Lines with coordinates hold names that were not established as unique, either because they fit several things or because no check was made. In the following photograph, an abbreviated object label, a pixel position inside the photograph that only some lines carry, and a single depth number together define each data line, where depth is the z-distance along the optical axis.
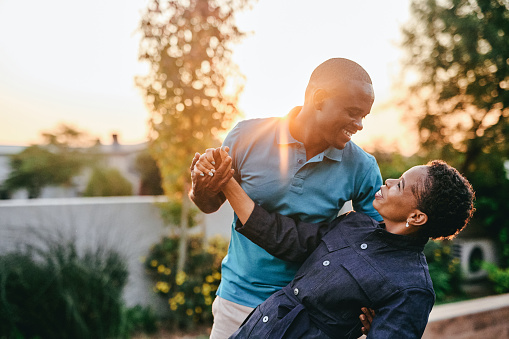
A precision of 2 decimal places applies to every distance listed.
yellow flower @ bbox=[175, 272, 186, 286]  5.48
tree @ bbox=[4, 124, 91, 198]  26.69
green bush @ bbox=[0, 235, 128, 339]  3.71
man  1.73
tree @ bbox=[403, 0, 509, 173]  8.95
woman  1.42
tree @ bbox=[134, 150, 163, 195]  18.56
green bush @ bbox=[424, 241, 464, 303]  8.01
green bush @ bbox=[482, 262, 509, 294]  8.52
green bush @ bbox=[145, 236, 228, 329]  5.41
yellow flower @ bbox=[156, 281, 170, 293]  5.57
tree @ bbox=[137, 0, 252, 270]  5.08
